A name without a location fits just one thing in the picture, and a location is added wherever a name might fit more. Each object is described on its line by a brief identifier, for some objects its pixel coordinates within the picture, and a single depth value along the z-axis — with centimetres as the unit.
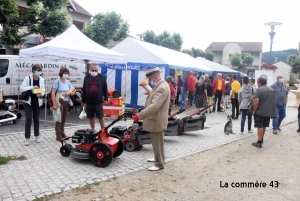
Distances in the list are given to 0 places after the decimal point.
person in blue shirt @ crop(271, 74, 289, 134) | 841
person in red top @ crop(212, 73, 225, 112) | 1288
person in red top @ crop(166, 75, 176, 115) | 1028
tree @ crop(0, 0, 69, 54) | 1334
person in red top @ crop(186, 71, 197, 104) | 1472
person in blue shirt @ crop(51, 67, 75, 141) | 630
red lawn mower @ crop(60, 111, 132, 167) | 484
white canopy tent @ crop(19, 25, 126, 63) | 836
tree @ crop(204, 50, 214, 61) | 4967
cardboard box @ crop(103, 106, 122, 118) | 1028
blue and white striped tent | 1275
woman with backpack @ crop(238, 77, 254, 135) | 838
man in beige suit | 452
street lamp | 1325
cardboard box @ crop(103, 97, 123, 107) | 1032
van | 1095
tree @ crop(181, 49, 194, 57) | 4339
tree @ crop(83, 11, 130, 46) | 2153
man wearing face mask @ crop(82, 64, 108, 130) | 629
